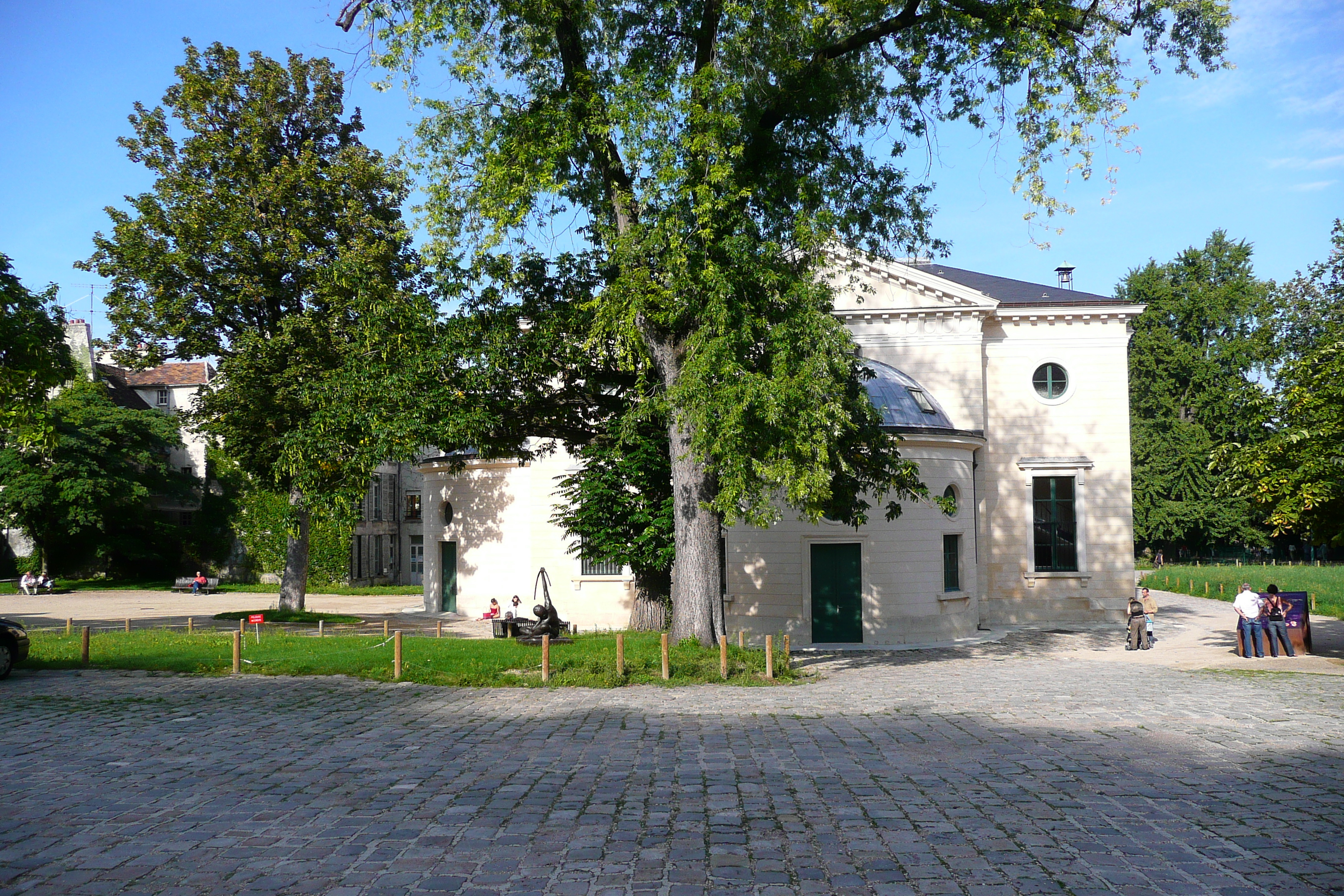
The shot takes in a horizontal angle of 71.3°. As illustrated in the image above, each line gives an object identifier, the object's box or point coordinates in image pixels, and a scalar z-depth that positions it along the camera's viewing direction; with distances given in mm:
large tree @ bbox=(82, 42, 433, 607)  26391
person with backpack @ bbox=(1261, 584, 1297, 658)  19859
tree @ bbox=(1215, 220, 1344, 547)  15992
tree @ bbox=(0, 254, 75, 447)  18312
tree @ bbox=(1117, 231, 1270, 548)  60250
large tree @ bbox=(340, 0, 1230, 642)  14281
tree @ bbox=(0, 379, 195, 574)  46062
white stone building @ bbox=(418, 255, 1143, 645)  29234
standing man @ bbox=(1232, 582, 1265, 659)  19781
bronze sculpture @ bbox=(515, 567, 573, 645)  20891
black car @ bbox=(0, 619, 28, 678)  16297
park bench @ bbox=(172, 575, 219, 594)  46094
